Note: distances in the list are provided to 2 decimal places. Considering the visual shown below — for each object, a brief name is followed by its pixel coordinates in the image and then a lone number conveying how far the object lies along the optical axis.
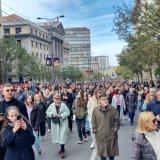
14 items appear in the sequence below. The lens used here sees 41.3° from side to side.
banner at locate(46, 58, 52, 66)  17.65
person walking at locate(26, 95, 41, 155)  5.64
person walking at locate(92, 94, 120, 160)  3.86
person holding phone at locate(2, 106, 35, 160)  2.56
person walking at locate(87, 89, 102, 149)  5.69
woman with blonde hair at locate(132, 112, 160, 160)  2.43
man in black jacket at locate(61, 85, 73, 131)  8.44
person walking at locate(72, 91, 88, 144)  6.05
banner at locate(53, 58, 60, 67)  19.51
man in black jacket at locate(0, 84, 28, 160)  3.17
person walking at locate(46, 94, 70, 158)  5.14
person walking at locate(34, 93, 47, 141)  6.00
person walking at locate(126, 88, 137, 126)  8.26
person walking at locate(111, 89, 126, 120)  8.36
